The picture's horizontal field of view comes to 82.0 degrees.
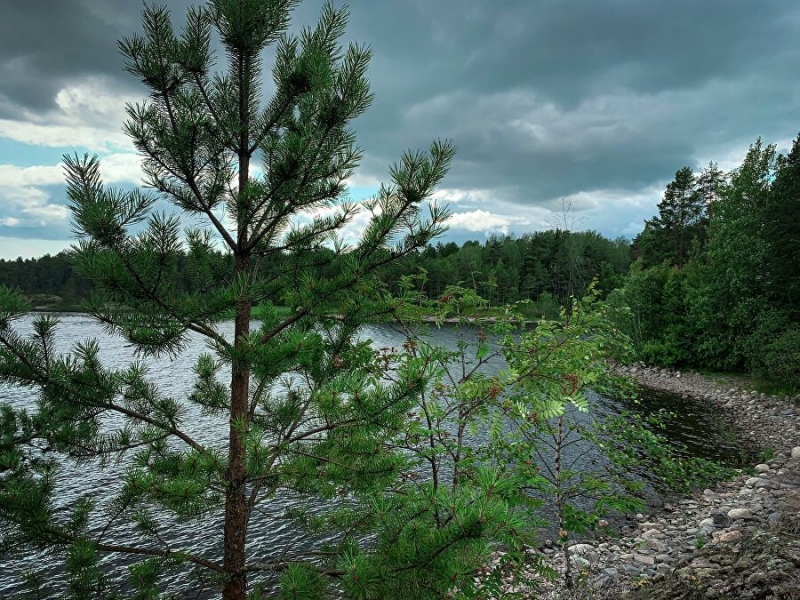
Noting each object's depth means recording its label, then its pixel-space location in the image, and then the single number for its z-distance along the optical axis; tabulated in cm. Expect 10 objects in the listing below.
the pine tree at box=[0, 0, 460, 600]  299
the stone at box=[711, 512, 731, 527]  955
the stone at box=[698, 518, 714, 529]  949
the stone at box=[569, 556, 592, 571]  796
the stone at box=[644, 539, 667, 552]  879
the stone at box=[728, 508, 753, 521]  949
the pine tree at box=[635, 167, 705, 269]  4369
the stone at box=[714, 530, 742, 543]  809
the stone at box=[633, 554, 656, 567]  816
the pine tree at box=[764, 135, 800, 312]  2367
